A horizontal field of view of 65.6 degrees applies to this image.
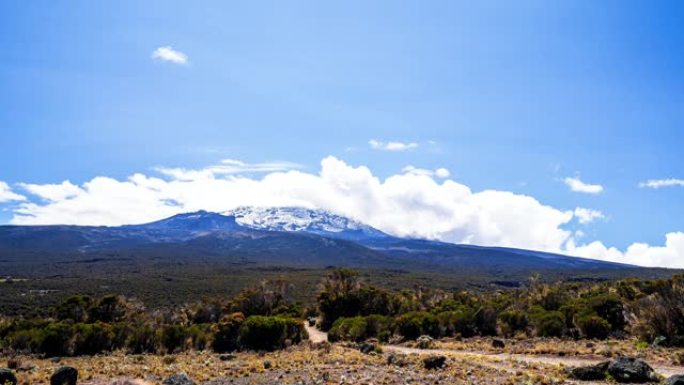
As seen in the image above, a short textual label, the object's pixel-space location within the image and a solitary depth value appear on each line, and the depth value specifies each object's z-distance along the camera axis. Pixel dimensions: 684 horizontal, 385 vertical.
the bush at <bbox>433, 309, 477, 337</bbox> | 30.33
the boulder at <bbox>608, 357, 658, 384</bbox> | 14.62
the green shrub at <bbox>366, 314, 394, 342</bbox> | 31.38
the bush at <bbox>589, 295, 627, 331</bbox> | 28.17
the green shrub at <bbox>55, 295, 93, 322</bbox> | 36.16
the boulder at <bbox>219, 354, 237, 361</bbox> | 24.20
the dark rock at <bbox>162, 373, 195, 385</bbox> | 15.99
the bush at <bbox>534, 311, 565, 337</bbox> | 27.20
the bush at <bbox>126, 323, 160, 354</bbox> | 28.38
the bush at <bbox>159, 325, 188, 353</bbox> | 28.69
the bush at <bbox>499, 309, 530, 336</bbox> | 29.12
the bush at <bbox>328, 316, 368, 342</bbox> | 31.16
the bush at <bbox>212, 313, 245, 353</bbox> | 28.99
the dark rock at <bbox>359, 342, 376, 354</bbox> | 23.94
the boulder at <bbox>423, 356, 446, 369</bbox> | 18.19
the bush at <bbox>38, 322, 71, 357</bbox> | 27.03
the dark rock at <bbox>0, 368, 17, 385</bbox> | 16.91
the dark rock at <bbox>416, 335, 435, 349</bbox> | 26.32
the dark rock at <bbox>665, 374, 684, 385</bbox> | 12.77
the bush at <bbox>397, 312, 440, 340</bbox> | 30.30
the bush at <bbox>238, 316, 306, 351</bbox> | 29.08
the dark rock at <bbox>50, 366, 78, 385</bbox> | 16.92
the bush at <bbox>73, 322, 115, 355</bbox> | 27.55
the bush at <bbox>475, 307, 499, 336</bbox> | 30.11
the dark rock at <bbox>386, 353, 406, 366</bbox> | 19.45
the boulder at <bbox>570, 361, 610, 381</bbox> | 15.16
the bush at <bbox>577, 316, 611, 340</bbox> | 25.95
